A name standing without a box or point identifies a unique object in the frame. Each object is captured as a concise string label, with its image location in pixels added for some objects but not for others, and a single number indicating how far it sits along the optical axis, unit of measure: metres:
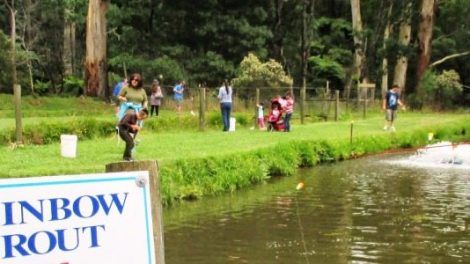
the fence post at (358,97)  32.80
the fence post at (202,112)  20.94
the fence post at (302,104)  26.59
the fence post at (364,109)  31.81
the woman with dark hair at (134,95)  13.06
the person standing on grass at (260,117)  23.44
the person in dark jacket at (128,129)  12.00
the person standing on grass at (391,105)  23.61
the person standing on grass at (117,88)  22.75
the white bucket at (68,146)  13.21
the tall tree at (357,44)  41.78
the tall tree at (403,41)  42.34
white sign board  2.76
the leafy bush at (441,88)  40.66
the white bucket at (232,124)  22.20
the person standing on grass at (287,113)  22.71
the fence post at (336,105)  28.67
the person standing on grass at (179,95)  26.81
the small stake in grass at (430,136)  23.78
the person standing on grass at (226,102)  21.41
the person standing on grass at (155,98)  24.41
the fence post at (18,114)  14.68
